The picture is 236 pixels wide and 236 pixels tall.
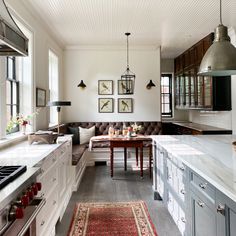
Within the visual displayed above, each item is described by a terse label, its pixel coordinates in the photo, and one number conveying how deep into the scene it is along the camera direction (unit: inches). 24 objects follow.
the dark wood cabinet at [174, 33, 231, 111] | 204.8
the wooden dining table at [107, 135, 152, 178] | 191.5
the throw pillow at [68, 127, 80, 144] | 239.0
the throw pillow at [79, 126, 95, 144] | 238.9
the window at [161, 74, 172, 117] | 319.0
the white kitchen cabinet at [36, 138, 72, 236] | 89.4
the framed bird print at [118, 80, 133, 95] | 255.4
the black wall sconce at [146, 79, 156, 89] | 252.2
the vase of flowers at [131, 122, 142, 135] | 209.5
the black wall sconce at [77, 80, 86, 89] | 250.8
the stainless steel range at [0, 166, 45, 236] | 50.1
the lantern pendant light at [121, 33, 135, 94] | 224.1
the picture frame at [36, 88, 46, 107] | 166.6
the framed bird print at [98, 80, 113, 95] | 256.7
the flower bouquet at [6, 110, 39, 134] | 129.8
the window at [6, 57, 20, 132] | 142.1
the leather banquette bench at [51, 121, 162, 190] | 246.4
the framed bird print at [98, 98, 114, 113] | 257.3
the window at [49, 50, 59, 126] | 225.5
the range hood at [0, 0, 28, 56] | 63.1
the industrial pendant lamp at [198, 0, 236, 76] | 92.4
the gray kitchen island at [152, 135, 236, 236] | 58.0
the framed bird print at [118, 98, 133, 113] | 257.6
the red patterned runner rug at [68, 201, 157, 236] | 109.4
